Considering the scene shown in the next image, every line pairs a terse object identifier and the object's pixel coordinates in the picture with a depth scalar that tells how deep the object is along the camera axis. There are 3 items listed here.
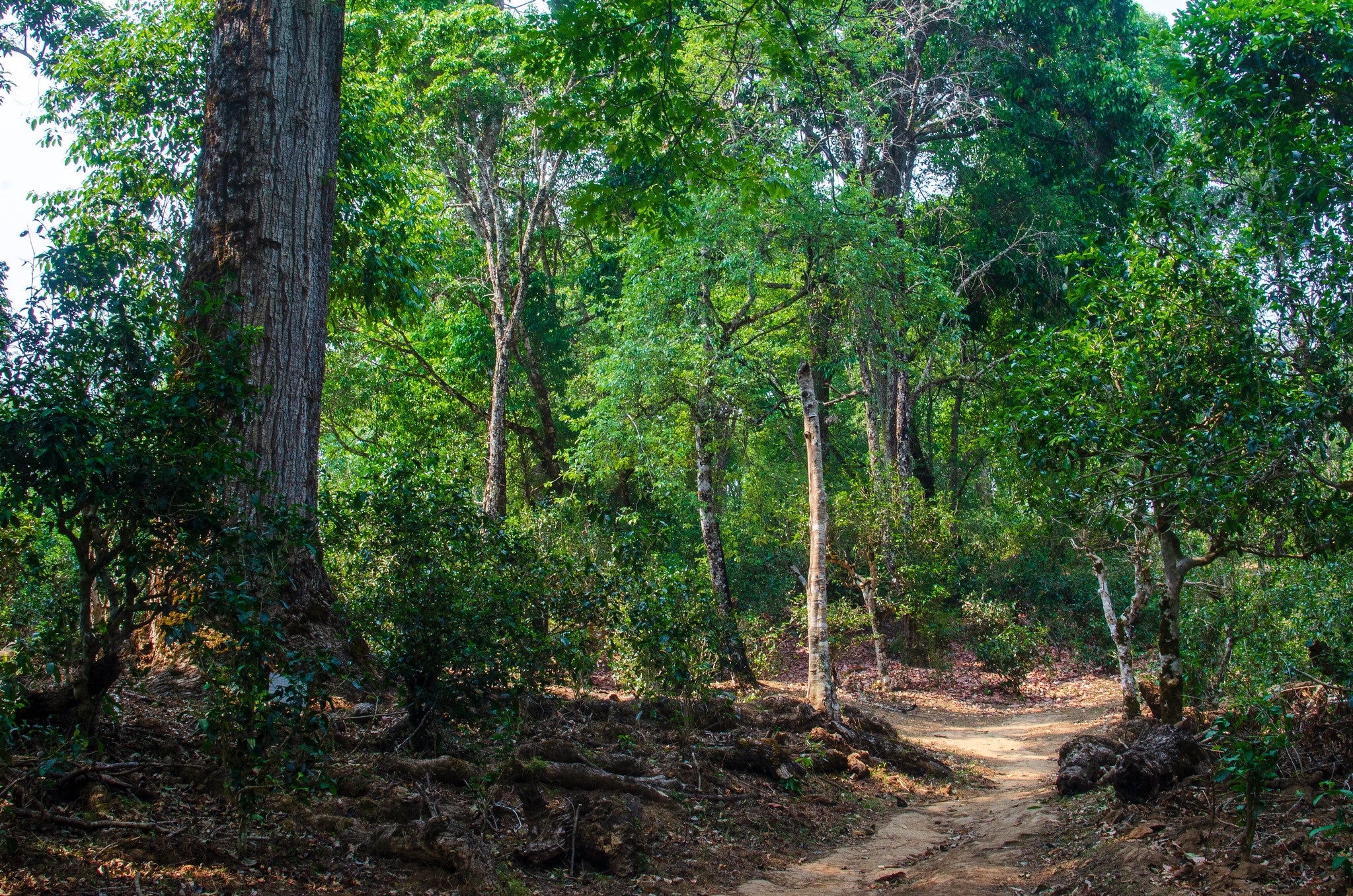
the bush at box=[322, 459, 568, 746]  5.49
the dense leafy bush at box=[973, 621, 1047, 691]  17.55
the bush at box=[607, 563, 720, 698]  7.12
